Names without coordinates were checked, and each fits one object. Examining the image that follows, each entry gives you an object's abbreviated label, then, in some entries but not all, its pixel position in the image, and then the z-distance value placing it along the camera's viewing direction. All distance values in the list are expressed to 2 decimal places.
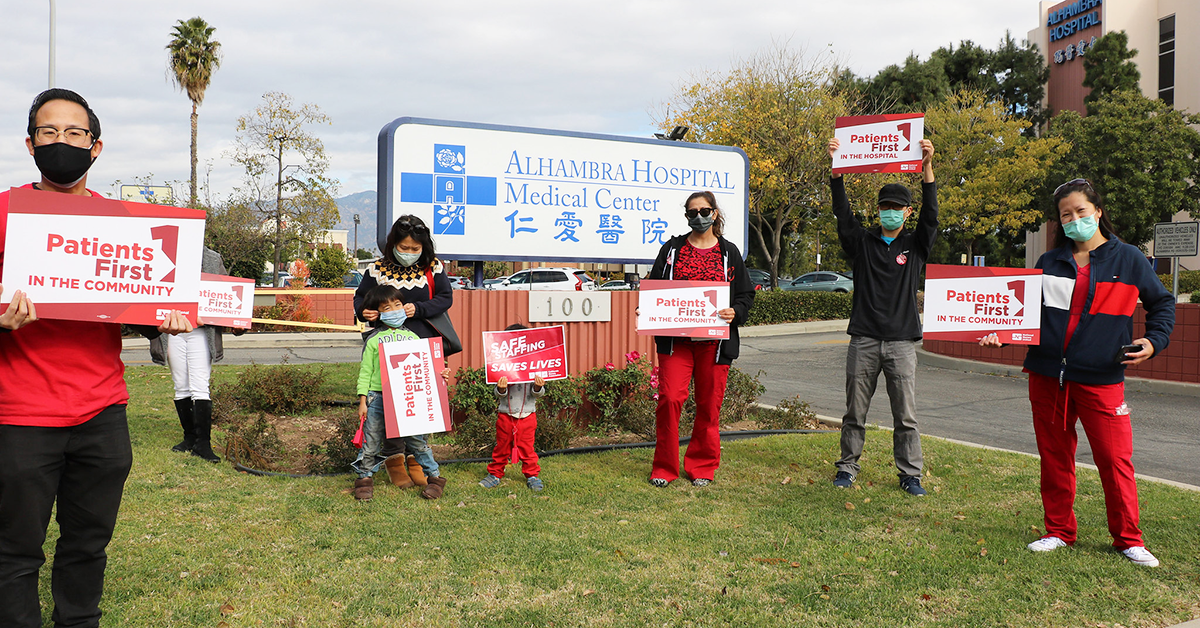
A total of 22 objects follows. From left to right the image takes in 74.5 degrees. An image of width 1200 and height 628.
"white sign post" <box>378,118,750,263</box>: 7.09
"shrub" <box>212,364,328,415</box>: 8.38
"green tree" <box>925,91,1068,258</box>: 32.28
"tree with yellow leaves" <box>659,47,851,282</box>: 25.30
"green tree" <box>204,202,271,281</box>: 24.19
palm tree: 30.86
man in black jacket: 5.43
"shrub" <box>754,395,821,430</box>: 7.81
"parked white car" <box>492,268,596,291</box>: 25.53
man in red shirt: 2.62
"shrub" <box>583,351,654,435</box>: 7.39
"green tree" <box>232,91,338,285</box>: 25.41
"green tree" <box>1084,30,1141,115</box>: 36.78
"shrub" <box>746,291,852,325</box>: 23.88
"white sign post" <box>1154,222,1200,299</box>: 13.24
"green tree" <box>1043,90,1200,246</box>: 30.22
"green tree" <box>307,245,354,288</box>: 31.50
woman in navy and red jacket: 4.08
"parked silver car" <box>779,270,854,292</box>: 31.15
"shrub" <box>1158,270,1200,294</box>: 29.61
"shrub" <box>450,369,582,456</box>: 6.45
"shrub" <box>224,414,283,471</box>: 6.08
